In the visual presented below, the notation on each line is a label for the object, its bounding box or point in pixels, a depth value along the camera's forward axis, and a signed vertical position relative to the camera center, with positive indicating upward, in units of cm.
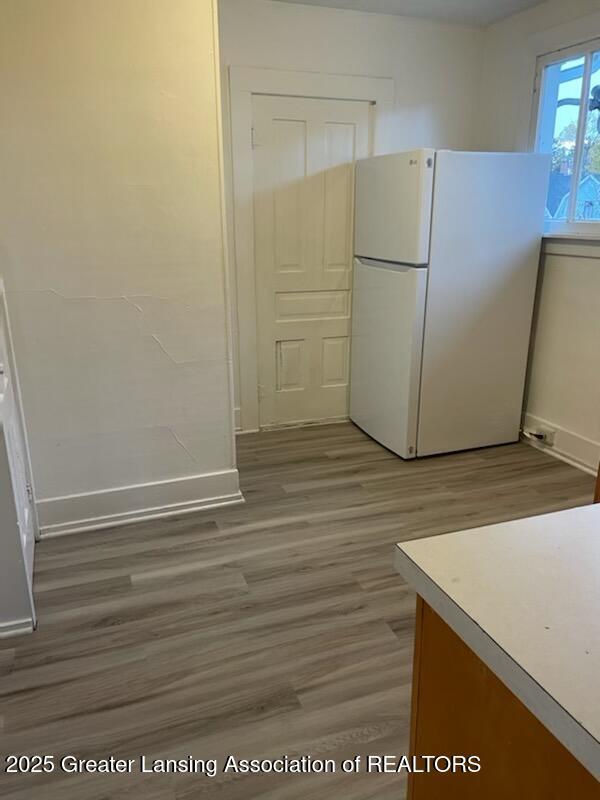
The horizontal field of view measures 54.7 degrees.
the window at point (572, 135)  299 +42
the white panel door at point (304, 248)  338 -19
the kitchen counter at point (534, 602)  59 -46
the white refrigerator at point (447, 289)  296 -38
